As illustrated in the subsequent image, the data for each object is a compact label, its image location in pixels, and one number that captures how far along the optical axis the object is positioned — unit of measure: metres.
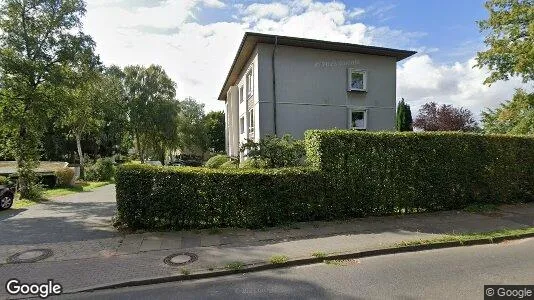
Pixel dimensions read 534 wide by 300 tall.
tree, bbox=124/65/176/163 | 35.28
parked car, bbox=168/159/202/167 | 35.31
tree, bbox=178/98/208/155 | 52.38
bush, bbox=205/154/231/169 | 20.64
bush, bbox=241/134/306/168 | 11.73
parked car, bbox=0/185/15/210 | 12.06
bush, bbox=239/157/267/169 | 12.05
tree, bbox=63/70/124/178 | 16.06
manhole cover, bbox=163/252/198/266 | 5.82
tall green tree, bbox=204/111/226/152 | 61.88
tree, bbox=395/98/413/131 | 27.64
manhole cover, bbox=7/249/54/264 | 6.18
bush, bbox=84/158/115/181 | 27.98
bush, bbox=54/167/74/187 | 21.72
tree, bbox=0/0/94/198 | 14.25
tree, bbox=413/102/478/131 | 31.84
